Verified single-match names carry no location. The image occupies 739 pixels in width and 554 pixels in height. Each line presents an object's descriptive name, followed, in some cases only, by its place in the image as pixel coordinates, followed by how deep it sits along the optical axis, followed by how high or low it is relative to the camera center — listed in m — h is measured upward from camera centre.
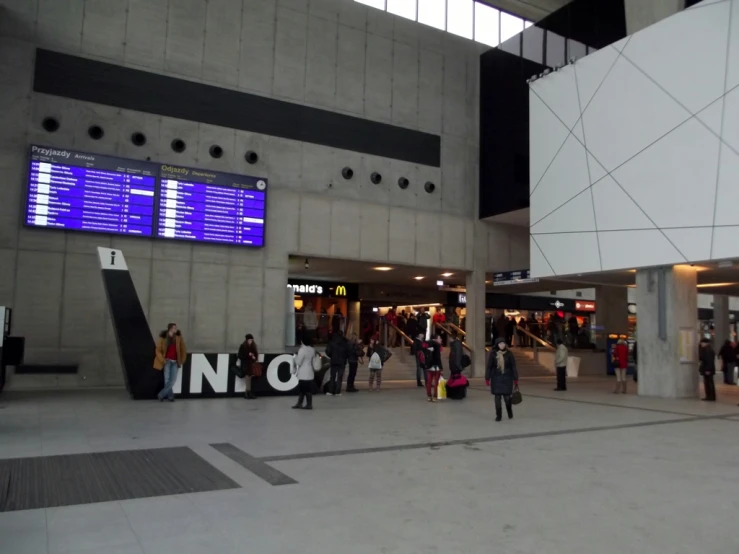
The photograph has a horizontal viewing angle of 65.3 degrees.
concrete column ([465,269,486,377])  21.14 +0.20
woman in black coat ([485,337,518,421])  10.21 -0.80
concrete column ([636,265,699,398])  14.66 -0.04
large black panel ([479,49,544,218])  20.14 +7.09
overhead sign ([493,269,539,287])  20.13 +1.82
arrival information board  14.05 +3.13
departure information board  15.60 +3.17
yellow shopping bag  13.83 -1.52
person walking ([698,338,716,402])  14.07 -0.81
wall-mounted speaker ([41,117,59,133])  14.43 +4.78
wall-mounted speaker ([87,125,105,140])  14.93 +4.78
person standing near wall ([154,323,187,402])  12.19 -0.82
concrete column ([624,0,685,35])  16.52 +9.35
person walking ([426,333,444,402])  13.29 -1.12
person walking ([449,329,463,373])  13.71 -0.74
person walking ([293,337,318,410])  11.27 -0.86
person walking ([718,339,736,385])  16.27 -0.69
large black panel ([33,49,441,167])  14.70 +6.14
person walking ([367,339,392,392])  15.93 -1.02
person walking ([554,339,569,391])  16.72 -1.11
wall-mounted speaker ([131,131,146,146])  15.45 +4.80
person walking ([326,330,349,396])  13.95 -0.88
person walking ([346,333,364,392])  15.15 -1.04
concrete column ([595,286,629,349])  26.67 +0.79
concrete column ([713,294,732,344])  29.48 +0.63
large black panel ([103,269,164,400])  12.27 -0.45
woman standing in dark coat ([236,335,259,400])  13.05 -0.85
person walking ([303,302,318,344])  19.84 +0.03
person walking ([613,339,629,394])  15.73 -0.87
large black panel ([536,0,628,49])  18.14 +9.75
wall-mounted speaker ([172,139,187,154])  16.00 +4.80
